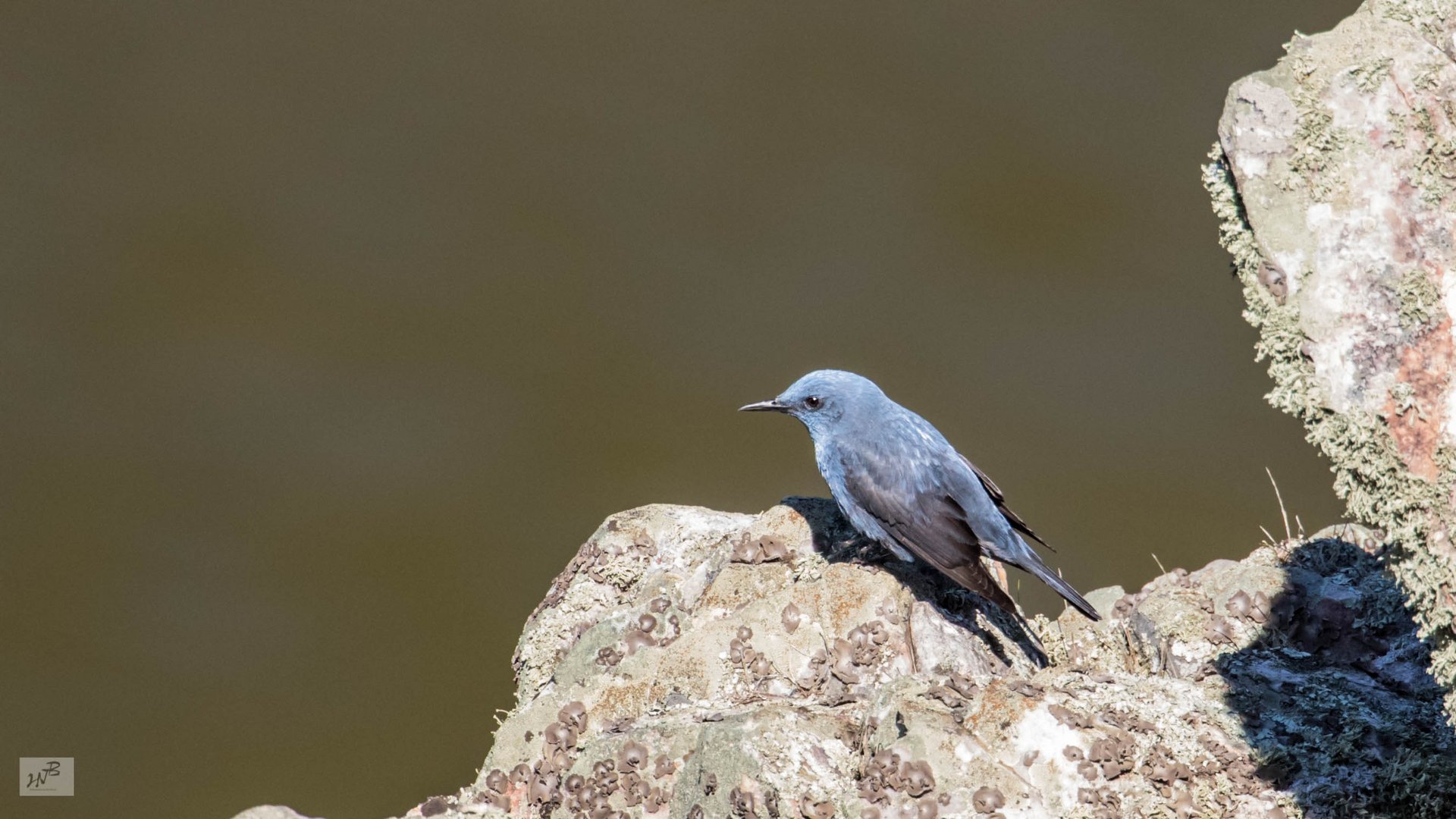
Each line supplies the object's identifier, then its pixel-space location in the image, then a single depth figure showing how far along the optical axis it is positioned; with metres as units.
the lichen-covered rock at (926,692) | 8.83
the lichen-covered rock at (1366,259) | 6.61
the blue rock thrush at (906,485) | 12.20
